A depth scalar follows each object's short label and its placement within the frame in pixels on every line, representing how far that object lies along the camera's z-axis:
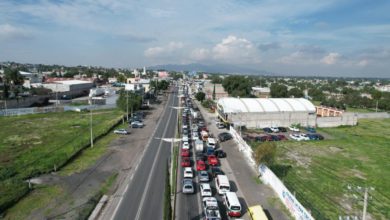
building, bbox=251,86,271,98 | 134.60
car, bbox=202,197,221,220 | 22.05
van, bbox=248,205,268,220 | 21.80
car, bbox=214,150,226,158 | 40.34
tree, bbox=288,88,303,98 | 124.36
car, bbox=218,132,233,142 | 50.16
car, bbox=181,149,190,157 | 39.31
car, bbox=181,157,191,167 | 35.32
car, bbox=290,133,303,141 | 52.71
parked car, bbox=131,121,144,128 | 60.00
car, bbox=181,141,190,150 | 41.89
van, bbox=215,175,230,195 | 27.47
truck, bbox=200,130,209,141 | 49.89
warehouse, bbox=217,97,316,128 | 62.44
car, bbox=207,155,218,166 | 36.41
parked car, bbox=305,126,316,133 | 60.68
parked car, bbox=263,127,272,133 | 59.19
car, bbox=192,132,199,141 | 49.62
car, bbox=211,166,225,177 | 32.41
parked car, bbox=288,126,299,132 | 60.31
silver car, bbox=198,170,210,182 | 30.28
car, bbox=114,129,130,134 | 53.21
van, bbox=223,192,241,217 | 23.25
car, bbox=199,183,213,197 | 26.59
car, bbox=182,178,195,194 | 27.47
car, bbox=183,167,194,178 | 31.23
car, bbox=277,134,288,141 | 52.38
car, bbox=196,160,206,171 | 34.25
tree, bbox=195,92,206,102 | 107.81
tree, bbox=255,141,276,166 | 31.62
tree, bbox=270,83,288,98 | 120.69
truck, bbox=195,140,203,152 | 41.91
